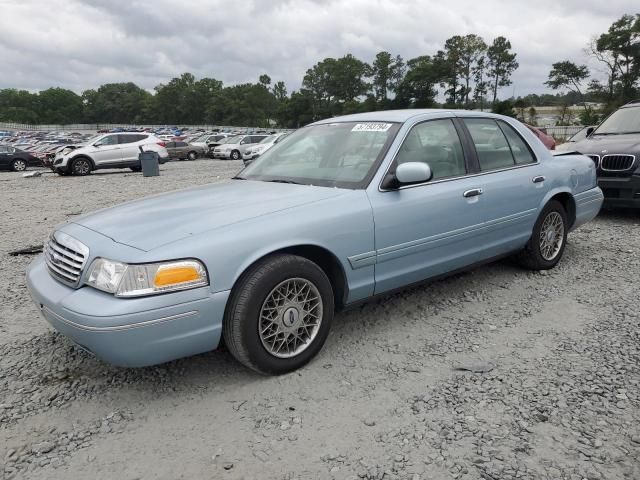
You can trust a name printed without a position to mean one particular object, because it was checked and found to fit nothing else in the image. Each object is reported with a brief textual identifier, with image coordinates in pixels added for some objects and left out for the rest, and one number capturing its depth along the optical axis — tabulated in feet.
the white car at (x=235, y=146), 92.89
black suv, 21.71
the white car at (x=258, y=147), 86.34
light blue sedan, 8.13
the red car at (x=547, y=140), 44.60
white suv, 60.03
